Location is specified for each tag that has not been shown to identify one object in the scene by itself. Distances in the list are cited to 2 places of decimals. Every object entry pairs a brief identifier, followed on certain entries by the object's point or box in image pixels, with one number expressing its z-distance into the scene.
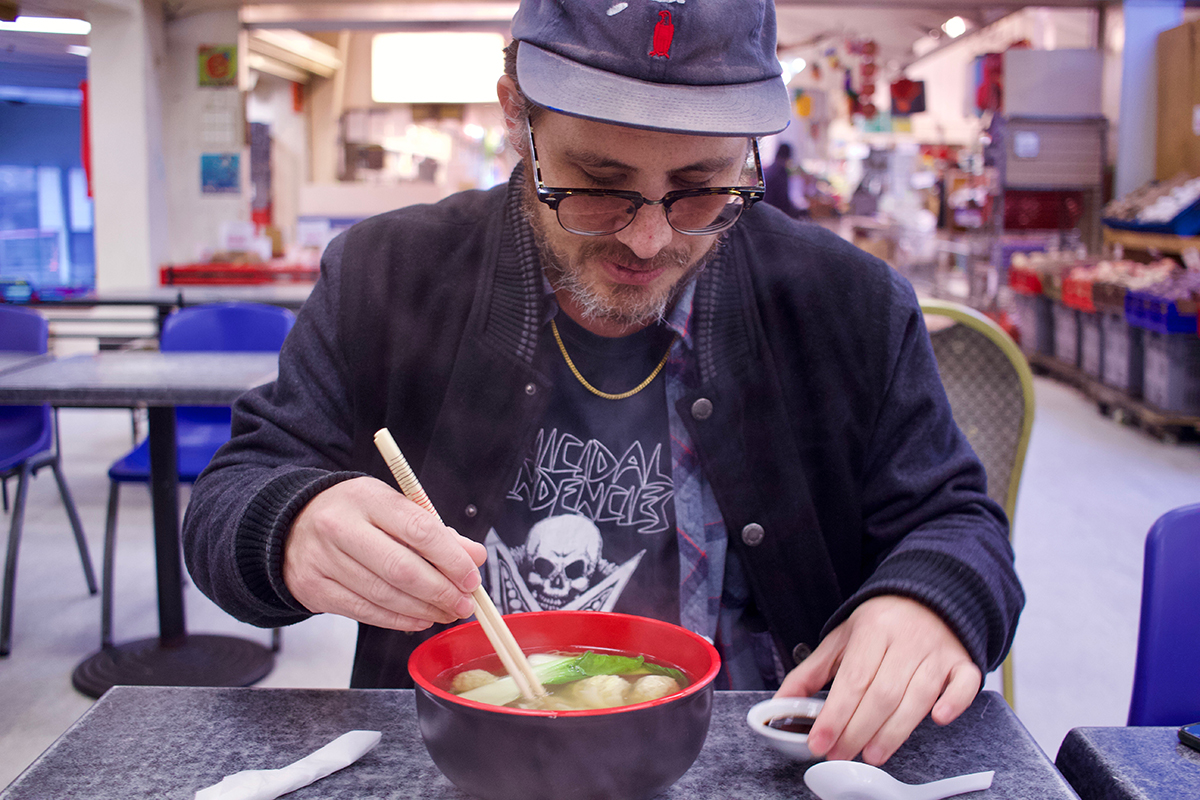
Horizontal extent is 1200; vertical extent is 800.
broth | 0.74
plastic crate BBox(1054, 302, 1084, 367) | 6.66
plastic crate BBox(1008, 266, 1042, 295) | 7.00
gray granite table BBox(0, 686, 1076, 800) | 0.71
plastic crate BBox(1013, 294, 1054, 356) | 7.32
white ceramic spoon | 0.68
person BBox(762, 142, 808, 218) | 6.98
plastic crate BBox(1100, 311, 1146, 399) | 5.54
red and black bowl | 0.62
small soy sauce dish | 0.75
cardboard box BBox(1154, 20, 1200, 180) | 6.41
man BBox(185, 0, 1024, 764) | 1.00
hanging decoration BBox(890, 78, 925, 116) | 8.12
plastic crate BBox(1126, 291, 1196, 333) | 4.76
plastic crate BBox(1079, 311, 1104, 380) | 6.09
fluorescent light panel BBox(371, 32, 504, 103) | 6.80
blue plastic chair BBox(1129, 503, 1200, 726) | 1.11
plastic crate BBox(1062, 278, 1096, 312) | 5.88
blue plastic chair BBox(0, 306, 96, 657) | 2.82
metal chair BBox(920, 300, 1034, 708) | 1.79
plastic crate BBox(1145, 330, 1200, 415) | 4.95
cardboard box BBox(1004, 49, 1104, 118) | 7.29
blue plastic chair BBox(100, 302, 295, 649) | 3.22
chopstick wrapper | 0.67
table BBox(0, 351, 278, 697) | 2.29
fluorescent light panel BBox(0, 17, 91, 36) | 7.86
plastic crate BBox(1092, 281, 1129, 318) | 5.38
